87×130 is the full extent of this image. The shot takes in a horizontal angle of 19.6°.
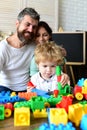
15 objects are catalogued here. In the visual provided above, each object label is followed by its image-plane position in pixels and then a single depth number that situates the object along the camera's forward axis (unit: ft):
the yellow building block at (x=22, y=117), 2.24
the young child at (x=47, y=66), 4.08
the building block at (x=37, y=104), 2.57
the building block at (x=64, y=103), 2.57
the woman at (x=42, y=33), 5.27
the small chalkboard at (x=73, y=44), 7.99
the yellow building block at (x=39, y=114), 2.50
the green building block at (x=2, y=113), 2.42
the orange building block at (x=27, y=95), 3.15
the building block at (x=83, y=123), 2.09
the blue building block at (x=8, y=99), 2.94
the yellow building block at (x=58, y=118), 2.15
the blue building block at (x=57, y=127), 1.94
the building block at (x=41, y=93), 3.31
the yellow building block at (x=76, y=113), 2.24
